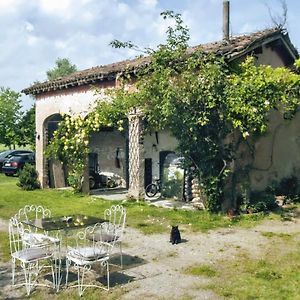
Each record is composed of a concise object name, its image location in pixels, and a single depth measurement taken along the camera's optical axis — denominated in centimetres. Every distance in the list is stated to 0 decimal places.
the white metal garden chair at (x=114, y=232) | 768
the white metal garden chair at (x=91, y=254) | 679
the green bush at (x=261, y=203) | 1307
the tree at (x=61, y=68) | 6070
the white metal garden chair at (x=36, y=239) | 733
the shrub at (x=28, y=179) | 2008
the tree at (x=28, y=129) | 3531
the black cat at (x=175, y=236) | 987
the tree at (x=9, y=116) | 3661
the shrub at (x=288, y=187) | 1555
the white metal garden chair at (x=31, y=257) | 681
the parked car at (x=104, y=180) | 1997
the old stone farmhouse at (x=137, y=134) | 1473
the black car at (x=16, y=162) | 2644
